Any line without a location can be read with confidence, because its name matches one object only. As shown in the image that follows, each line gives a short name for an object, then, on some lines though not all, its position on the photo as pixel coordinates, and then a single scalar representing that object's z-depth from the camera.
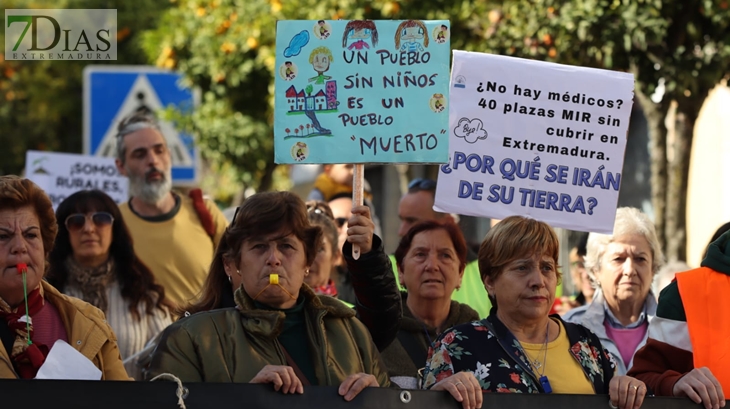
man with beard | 12.90
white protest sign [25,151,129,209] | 16.63
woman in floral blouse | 7.90
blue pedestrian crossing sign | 19.07
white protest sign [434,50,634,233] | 10.15
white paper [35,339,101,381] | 7.41
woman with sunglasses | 11.79
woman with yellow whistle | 7.60
